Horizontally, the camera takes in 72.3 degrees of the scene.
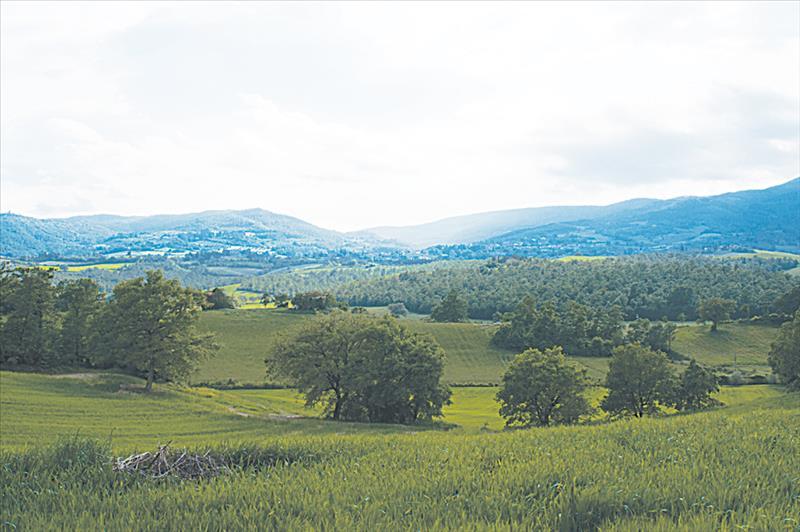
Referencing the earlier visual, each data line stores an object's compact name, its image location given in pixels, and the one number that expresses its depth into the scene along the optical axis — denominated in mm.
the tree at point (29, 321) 63250
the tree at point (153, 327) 53875
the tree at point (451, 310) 149500
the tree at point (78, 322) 66000
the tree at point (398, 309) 181650
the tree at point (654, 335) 113938
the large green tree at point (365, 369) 50312
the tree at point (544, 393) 47969
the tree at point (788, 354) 54750
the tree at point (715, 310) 123062
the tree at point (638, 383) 51534
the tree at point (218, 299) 135875
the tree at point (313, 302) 139125
